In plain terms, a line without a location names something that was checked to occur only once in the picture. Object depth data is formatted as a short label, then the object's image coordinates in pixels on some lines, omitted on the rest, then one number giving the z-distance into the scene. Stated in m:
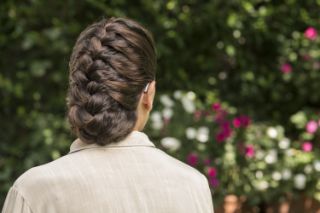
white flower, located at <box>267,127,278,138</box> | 6.13
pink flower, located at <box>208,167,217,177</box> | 5.68
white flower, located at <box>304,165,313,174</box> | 6.03
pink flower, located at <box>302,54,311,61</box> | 6.39
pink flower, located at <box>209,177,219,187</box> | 5.73
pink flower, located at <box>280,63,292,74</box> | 6.45
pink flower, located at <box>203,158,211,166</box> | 5.73
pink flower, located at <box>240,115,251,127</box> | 6.03
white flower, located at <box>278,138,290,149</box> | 6.08
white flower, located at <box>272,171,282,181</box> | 5.99
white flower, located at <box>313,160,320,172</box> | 5.98
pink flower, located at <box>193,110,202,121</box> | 5.95
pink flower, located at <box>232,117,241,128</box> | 6.01
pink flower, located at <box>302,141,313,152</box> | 6.06
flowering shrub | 5.80
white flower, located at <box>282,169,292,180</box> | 5.99
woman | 1.99
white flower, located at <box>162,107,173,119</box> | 5.84
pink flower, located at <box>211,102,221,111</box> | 6.02
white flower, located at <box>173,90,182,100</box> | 6.04
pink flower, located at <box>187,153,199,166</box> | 5.66
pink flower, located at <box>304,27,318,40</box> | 6.23
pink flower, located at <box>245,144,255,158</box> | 5.92
